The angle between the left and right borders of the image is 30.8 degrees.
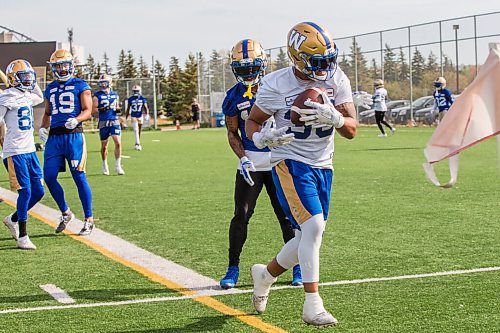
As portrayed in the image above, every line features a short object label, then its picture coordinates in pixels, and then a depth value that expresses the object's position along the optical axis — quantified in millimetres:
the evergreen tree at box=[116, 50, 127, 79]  97312
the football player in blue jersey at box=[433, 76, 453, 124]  25094
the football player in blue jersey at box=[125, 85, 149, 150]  26453
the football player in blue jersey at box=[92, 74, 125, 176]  18188
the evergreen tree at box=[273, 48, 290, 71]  51625
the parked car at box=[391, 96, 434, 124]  40834
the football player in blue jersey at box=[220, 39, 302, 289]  7051
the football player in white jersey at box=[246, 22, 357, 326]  5621
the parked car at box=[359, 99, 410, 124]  42406
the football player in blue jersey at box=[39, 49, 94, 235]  9672
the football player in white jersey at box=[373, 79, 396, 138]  30328
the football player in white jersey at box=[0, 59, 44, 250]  9445
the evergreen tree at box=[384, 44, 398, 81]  44406
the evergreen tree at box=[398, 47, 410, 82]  43344
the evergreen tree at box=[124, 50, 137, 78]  95125
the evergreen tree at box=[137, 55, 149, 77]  100825
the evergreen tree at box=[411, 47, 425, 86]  42312
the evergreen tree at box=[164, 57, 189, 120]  79812
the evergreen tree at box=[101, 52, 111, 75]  105275
